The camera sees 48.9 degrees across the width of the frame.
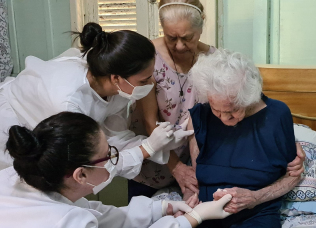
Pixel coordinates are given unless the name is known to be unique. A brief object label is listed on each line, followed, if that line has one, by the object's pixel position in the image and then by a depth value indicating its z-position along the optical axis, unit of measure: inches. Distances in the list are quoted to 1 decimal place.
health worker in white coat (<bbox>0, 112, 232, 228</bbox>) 42.4
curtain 96.7
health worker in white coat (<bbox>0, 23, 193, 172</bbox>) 60.2
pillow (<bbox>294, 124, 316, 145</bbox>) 76.9
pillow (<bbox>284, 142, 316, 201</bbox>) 64.7
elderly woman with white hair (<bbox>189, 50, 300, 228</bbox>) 56.2
